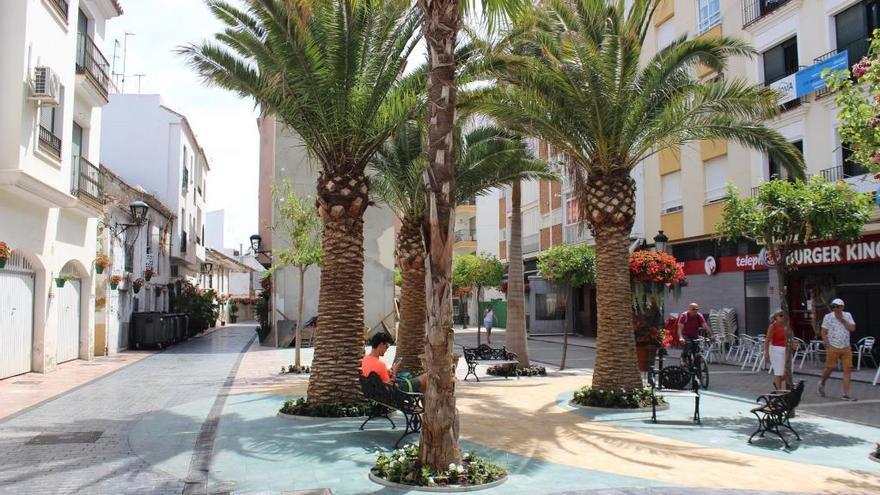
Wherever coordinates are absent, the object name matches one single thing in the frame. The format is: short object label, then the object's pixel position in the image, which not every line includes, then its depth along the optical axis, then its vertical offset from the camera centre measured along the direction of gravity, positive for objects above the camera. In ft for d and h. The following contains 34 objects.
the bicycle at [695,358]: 42.20 -3.81
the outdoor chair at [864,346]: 52.10 -3.53
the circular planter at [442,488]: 19.48 -5.39
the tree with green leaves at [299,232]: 55.42 +5.93
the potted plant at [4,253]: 40.11 +3.07
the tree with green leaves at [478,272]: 95.81 +4.38
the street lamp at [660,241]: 57.88 +5.27
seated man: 27.76 -2.71
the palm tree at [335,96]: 31.45 +10.00
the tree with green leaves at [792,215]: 33.09 +4.27
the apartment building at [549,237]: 110.52 +11.24
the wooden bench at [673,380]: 32.76 -3.86
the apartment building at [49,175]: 46.03 +9.92
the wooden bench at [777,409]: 26.96 -4.33
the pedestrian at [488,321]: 90.77 -2.56
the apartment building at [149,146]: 105.81 +24.94
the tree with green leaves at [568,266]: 67.31 +3.62
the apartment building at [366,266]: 93.61 +5.24
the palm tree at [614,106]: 35.86 +10.66
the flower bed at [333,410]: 31.24 -5.01
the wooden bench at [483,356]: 49.96 -4.03
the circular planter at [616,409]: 34.32 -5.50
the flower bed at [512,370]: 51.72 -5.30
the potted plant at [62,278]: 54.13 +2.06
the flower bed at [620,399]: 34.73 -5.04
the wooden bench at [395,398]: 25.73 -3.73
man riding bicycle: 49.42 -1.91
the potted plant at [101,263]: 64.28 +3.91
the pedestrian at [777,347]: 36.52 -2.51
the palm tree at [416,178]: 44.04 +8.89
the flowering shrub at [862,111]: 23.76 +6.98
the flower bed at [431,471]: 19.97 -5.13
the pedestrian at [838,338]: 38.17 -2.16
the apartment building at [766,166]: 58.90 +14.68
